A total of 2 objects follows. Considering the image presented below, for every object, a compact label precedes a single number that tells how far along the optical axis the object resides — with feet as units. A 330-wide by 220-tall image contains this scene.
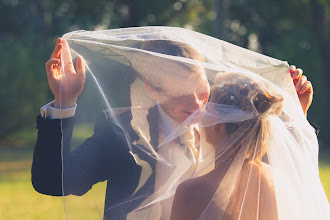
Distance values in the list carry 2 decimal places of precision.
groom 8.55
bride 7.97
